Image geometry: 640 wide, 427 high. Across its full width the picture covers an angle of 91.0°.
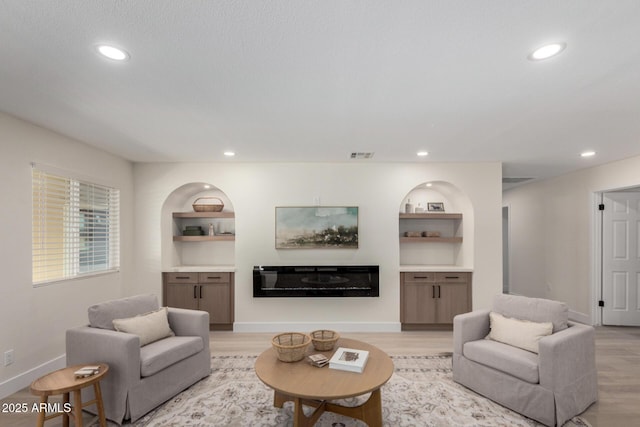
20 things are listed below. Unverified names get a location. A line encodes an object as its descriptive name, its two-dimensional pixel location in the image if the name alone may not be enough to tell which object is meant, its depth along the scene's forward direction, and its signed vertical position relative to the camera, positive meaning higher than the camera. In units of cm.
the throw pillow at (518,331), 263 -104
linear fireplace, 458 -94
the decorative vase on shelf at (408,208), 496 +9
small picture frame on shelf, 508 +10
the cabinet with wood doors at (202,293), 461 -114
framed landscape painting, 469 -19
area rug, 243 -162
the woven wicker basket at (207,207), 482 +12
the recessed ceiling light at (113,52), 172 +92
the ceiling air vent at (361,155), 418 +79
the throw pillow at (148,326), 270 -98
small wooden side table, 202 -112
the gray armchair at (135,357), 239 -117
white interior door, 490 -71
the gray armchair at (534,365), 237 -125
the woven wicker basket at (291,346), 245 -106
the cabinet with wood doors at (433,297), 462 -124
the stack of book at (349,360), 233 -113
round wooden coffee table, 204 -116
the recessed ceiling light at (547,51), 170 +90
